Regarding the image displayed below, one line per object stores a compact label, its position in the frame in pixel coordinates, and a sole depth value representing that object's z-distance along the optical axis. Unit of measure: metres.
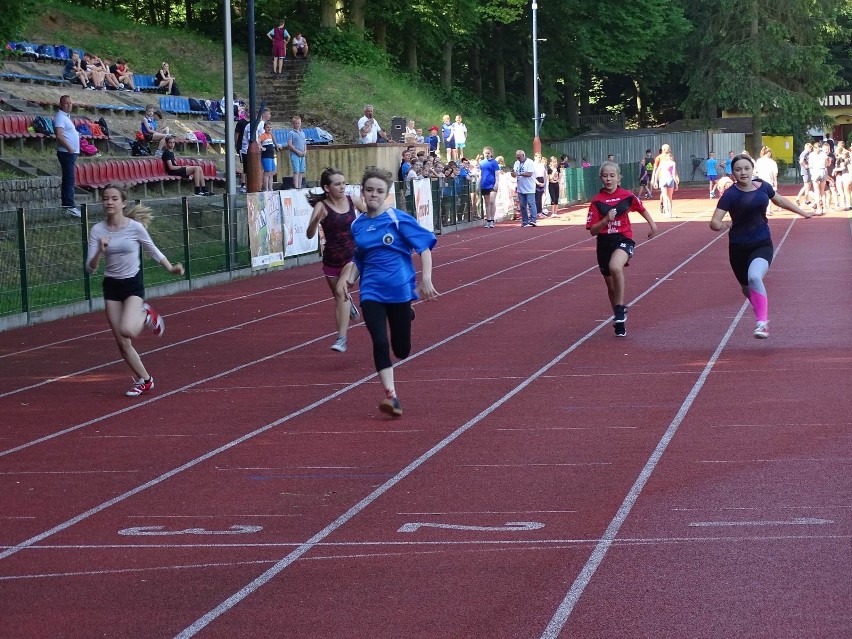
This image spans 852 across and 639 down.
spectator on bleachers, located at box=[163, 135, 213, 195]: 30.48
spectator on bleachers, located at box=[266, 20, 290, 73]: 51.50
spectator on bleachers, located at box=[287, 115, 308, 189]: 32.03
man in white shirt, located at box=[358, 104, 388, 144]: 39.22
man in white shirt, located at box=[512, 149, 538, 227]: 37.38
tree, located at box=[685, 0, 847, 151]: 70.50
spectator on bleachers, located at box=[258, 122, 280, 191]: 31.05
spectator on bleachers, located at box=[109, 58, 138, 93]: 39.72
